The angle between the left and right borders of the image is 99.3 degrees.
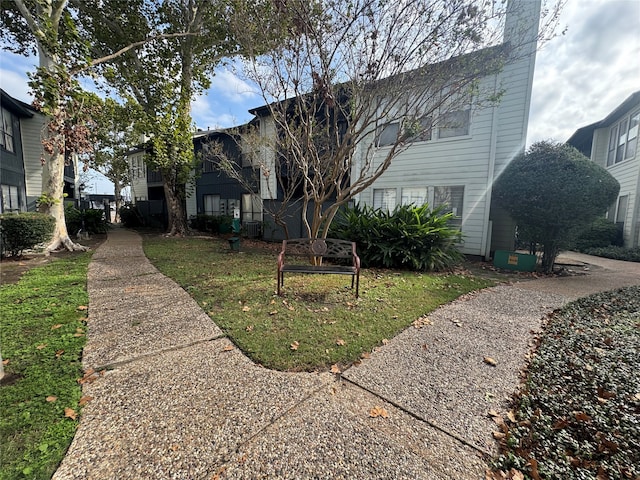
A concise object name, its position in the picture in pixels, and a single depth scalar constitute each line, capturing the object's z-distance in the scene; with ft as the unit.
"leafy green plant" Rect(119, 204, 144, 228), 74.79
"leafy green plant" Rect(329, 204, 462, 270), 23.34
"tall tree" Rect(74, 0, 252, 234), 35.58
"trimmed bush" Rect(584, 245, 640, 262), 33.15
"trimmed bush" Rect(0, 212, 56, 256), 24.45
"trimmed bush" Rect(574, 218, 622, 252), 38.83
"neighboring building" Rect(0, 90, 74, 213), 41.42
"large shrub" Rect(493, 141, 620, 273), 21.48
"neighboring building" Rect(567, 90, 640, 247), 36.06
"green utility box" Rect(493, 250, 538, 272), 24.81
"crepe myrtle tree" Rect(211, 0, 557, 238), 17.02
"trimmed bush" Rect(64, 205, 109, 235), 45.88
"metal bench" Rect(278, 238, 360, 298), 16.22
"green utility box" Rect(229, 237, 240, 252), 32.37
